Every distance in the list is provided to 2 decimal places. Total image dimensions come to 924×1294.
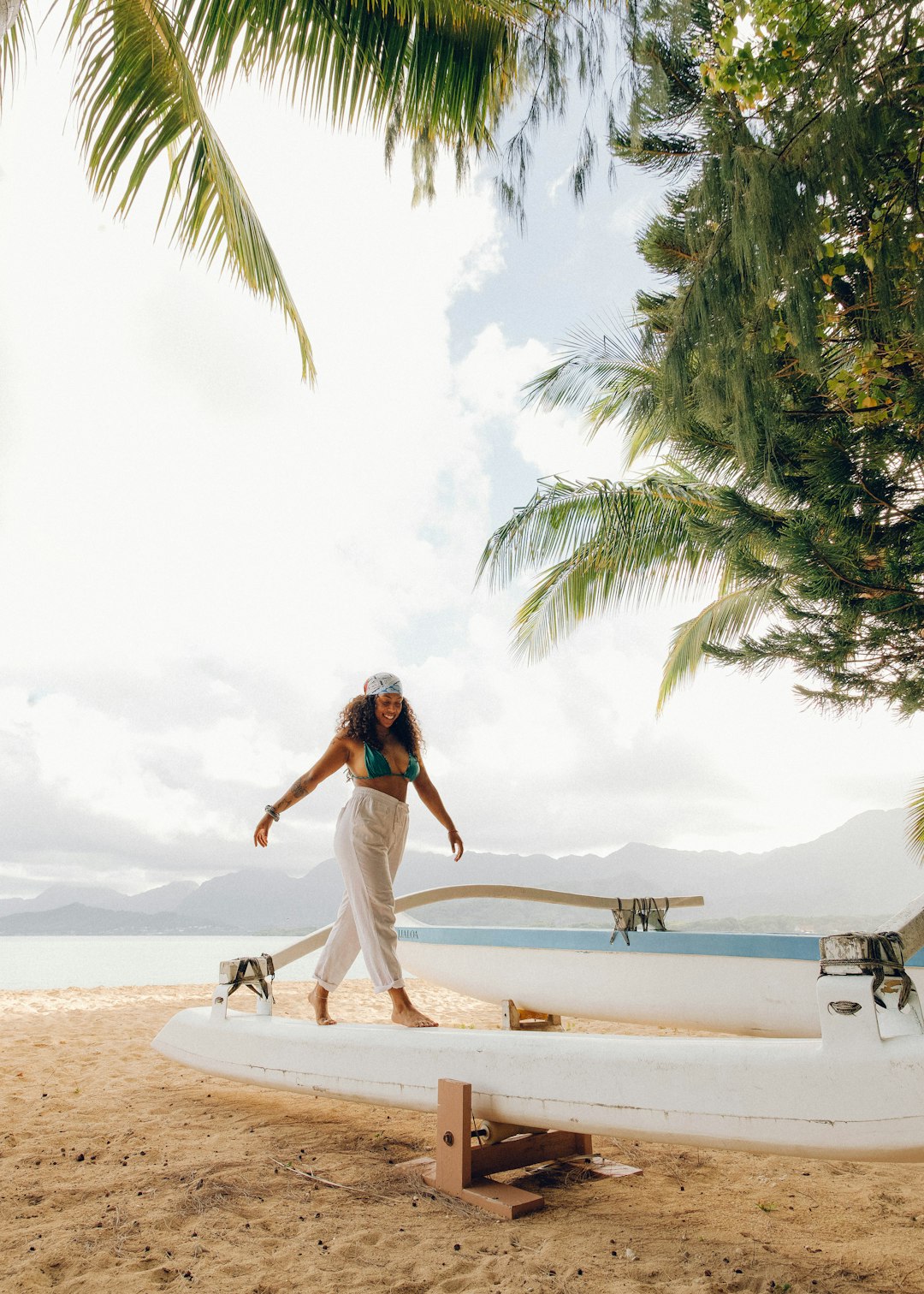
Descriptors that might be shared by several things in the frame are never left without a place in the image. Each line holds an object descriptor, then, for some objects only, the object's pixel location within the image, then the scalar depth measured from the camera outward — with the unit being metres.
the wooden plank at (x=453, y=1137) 2.23
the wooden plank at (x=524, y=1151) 2.30
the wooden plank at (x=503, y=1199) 2.11
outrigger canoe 1.68
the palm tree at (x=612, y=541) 6.18
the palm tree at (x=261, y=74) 3.26
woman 2.76
